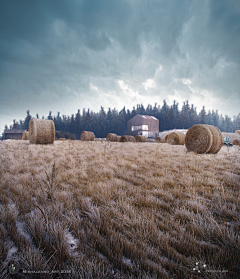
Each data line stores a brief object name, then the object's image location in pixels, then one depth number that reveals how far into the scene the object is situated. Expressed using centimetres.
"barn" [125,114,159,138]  4759
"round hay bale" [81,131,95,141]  2019
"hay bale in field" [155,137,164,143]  2409
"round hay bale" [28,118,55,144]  1030
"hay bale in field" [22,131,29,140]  2020
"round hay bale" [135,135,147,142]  2245
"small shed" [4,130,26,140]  4728
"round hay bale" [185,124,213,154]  801
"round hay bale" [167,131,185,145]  1610
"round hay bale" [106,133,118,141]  2112
